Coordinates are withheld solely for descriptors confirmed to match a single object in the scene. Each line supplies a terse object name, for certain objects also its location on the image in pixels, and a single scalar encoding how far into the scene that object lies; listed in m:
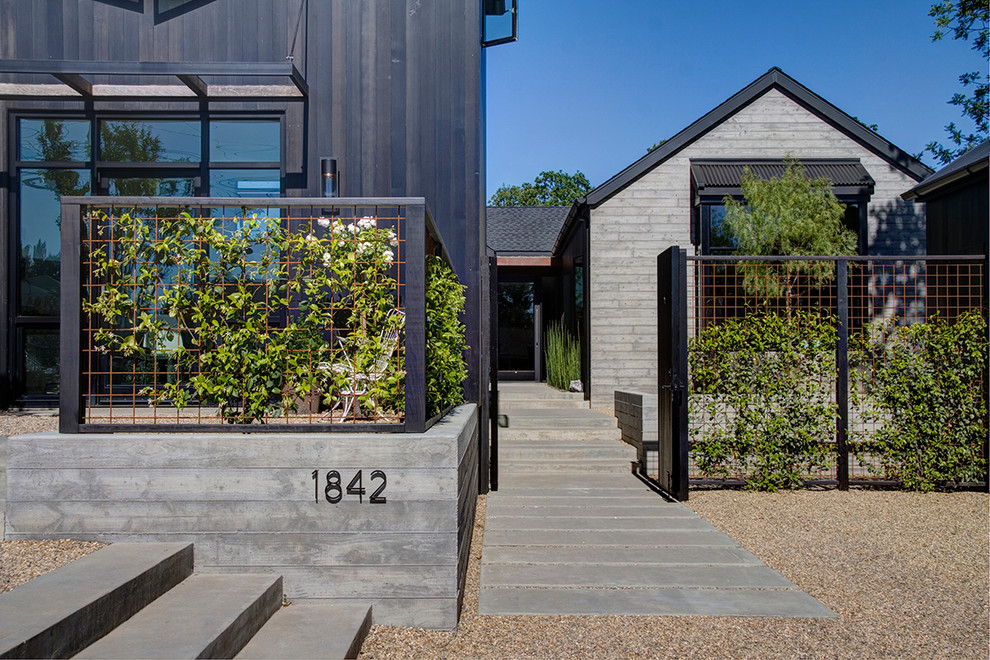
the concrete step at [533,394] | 11.20
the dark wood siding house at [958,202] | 9.20
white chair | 3.79
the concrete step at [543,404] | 10.66
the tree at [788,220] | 10.59
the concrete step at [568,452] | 8.25
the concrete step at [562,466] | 8.07
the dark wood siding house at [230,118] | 6.38
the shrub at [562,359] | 12.18
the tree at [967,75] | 15.30
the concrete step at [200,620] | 2.44
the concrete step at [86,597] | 2.21
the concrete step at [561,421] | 9.00
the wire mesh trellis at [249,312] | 3.59
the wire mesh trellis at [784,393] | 6.85
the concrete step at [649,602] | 3.70
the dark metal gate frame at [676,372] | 6.50
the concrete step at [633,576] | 4.15
